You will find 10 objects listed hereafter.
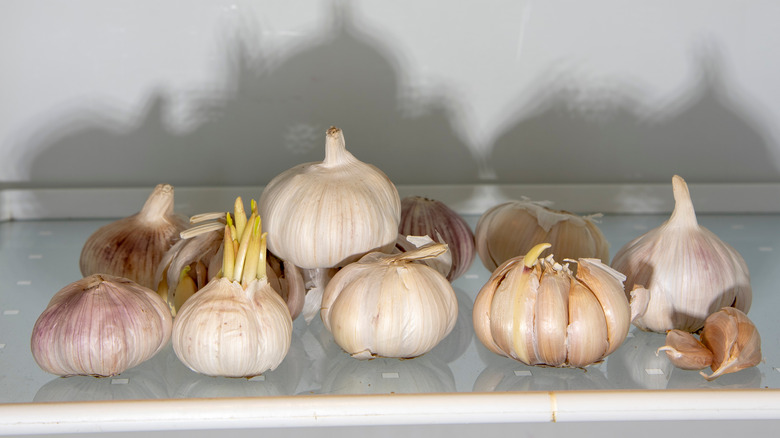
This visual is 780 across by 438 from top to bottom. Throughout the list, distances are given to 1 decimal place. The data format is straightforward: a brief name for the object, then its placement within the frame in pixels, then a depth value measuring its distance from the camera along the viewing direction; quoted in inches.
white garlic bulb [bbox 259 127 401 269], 26.7
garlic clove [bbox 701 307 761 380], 24.9
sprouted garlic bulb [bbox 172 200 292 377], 23.9
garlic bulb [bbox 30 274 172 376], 24.1
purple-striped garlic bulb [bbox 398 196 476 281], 33.0
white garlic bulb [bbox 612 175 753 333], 27.7
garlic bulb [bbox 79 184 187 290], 32.0
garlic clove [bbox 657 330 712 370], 25.5
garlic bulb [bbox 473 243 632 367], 24.6
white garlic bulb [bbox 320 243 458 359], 25.1
